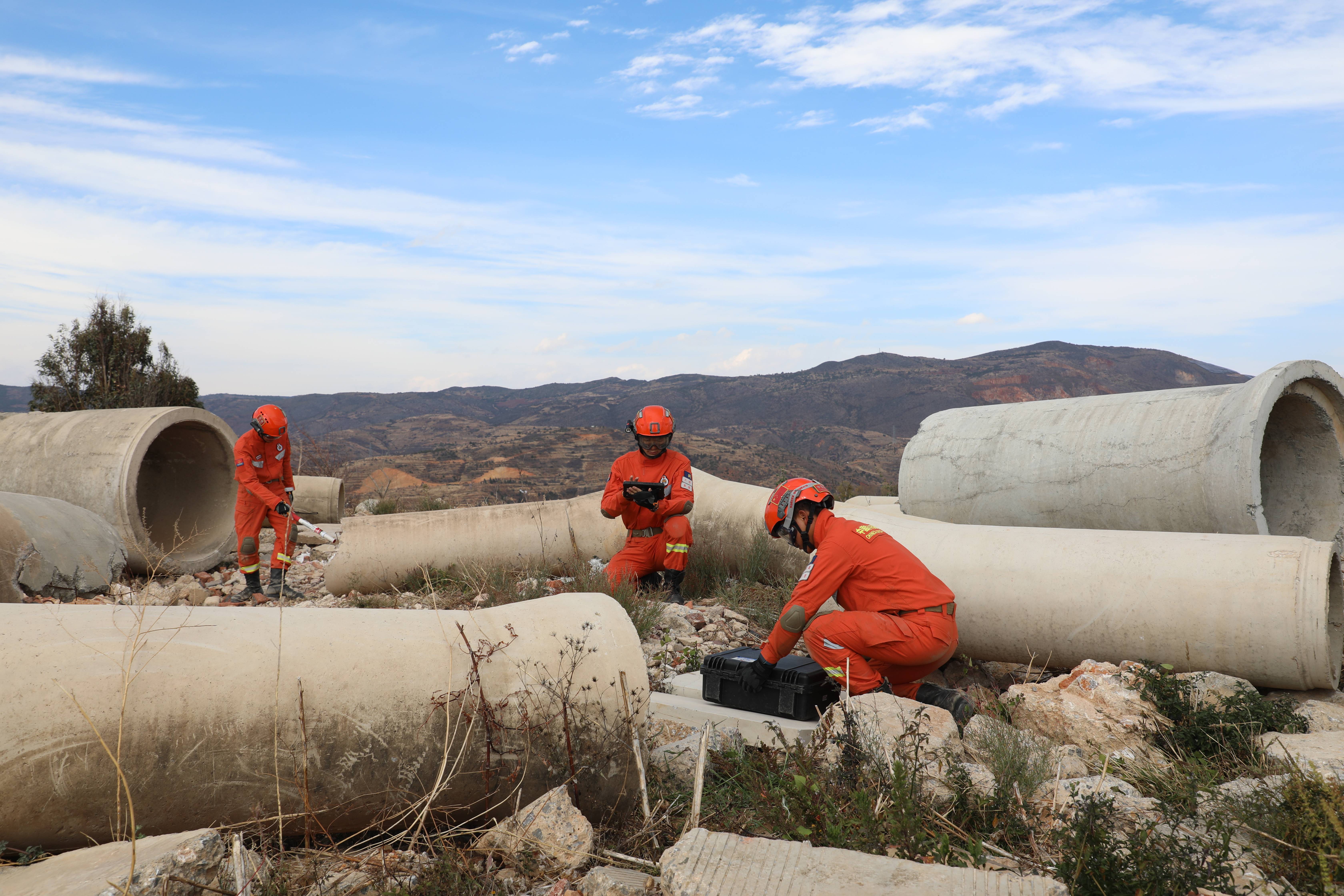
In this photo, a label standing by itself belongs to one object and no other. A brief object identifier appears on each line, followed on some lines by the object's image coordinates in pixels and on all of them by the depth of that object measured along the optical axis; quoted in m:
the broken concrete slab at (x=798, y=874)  2.29
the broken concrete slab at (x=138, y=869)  2.29
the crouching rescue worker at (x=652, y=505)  7.39
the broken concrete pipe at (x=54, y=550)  6.55
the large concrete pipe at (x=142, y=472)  8.48
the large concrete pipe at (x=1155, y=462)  5.90
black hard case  4.46
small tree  16.72
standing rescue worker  7.90
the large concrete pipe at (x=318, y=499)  12.34
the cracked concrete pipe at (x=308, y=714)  2.69
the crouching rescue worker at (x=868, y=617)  4.49
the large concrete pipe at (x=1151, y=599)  4.55
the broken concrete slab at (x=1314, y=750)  3.39
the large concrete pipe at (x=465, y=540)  8.18
